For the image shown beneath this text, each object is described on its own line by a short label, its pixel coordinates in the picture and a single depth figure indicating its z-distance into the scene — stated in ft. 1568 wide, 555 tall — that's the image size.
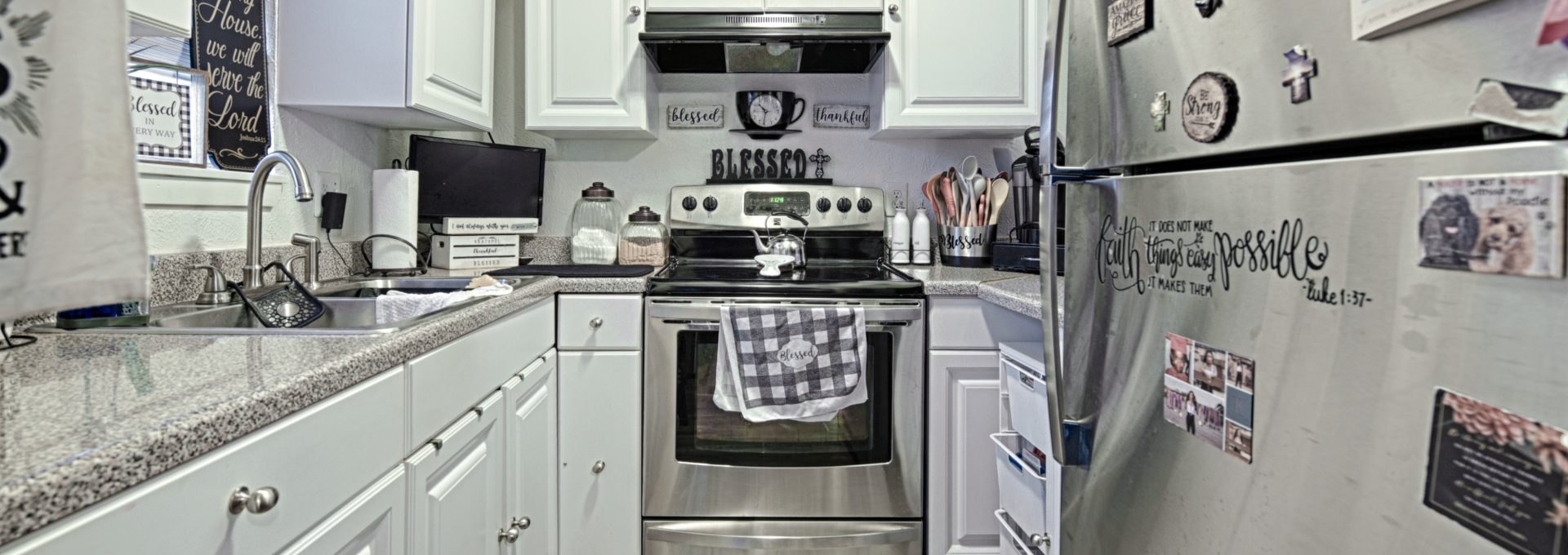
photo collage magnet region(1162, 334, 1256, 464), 2.12
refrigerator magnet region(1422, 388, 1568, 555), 1.39
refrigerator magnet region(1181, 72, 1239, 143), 2.18
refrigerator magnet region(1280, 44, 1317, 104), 1.90
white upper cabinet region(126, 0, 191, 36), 2.78
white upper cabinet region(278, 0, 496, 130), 5.58
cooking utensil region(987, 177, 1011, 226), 7.66
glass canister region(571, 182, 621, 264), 7.74
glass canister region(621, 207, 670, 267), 7.64
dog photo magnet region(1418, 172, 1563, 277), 1.37
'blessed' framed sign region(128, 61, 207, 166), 4.26
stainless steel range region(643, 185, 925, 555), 6.23
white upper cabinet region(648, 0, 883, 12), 6.98
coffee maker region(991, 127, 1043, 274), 6.85
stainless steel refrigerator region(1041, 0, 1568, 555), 1.44
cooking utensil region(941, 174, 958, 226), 7.72
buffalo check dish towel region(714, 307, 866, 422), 6.04
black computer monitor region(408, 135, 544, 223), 7.06
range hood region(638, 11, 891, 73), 6.74
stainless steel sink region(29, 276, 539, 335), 3.25
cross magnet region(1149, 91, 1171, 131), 2.47
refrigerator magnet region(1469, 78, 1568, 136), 1.35
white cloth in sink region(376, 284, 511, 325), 4.55
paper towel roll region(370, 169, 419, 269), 6.63
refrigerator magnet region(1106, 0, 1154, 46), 2.58
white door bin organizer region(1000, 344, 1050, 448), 4.37
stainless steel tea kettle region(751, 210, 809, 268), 7.26
